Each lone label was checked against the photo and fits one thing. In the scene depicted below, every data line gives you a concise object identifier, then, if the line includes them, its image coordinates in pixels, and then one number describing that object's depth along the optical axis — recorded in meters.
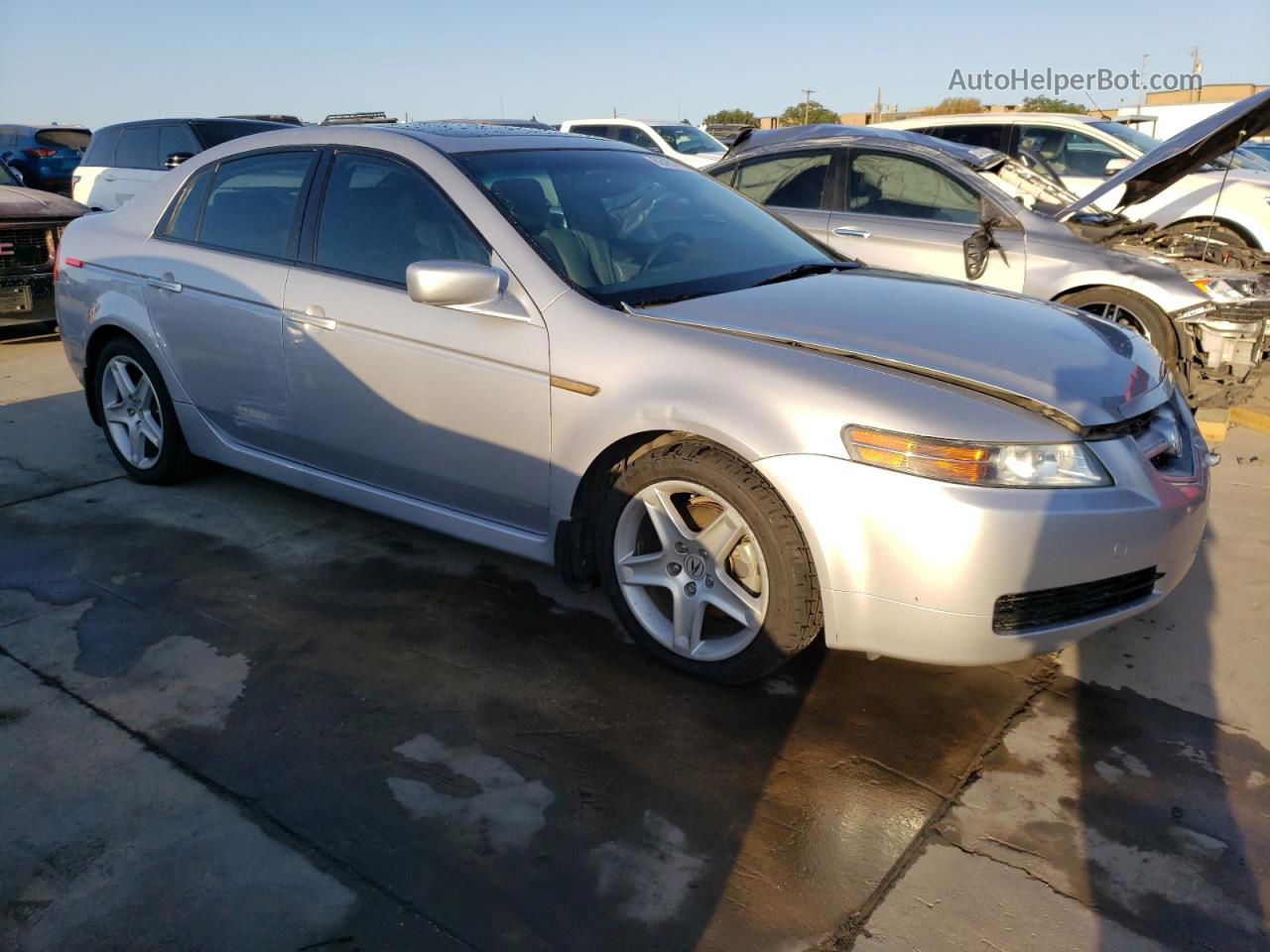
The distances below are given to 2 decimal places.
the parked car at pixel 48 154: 17.94
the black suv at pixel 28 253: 7.87
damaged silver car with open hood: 6.23
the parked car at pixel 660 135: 15.78
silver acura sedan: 2.71
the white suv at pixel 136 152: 11.25
